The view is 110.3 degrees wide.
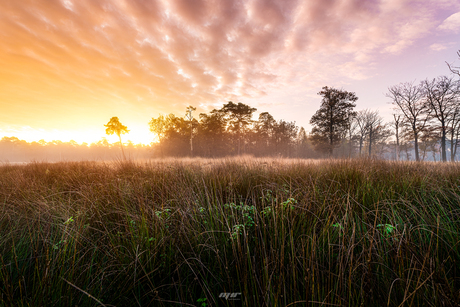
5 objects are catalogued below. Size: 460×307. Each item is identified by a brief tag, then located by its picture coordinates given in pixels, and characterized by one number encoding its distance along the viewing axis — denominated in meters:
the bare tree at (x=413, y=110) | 18.55
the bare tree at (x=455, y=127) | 17.24
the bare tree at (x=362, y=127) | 27.48
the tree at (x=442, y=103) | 16.77
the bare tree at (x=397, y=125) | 21.39
